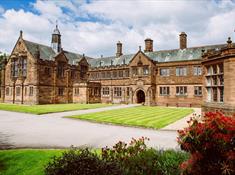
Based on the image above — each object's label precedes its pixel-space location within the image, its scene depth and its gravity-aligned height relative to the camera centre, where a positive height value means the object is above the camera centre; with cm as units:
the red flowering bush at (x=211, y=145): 405 -101
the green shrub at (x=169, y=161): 650 -229
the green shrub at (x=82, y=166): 514 -182
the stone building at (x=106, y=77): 3897 +375
